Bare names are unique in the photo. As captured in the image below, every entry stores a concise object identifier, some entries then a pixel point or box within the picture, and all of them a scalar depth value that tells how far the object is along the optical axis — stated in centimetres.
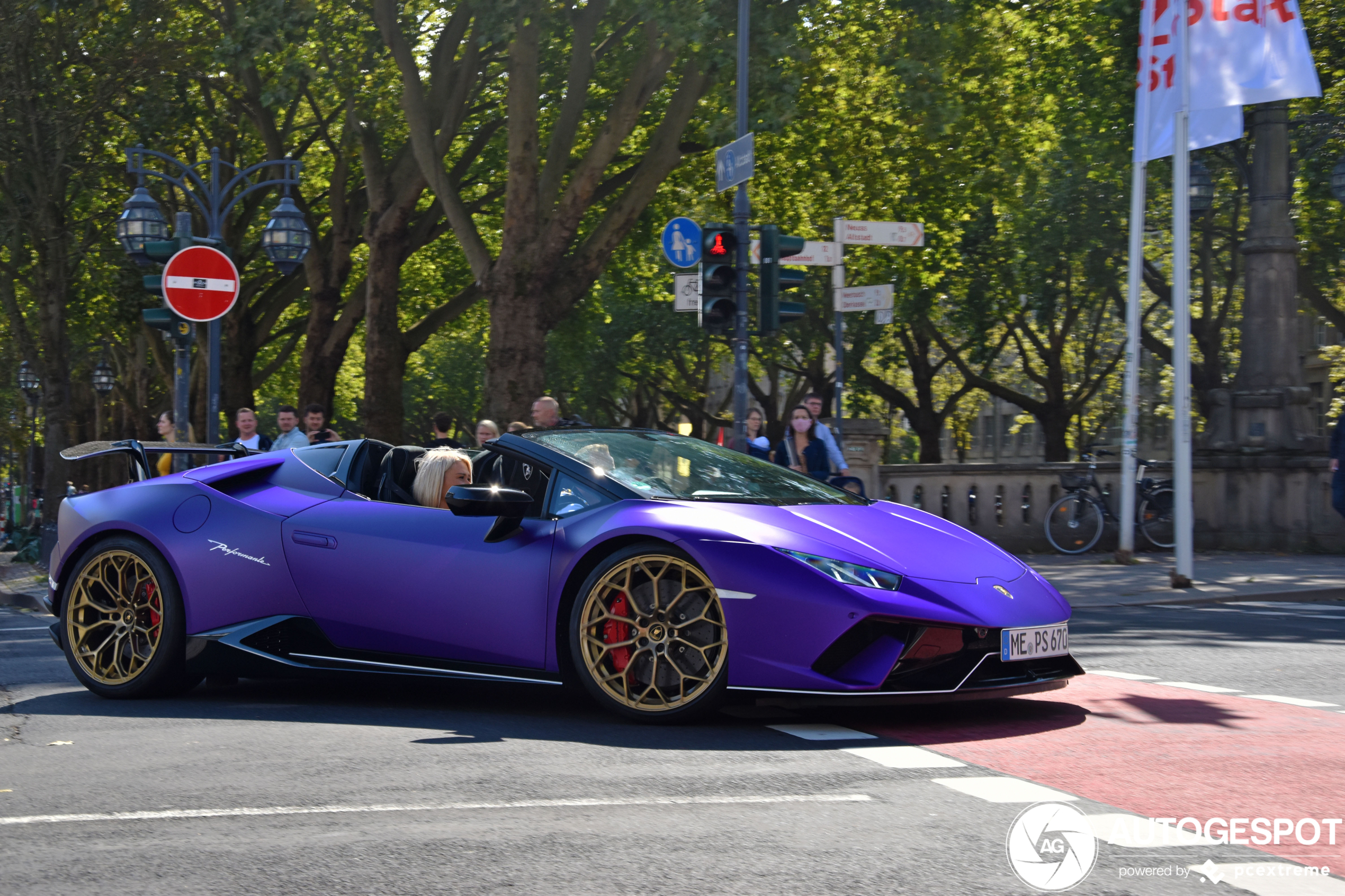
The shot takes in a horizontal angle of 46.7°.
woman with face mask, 1408
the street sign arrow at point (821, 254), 1636
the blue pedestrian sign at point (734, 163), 1381
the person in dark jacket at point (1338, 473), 1352
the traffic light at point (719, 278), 1392
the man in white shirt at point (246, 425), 1406
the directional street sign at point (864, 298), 1652
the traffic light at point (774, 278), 1380
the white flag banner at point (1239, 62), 1415
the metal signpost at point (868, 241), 1633
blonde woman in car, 670
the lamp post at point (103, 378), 3938
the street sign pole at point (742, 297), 1411
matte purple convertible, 560
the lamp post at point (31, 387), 3728
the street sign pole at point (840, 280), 1633
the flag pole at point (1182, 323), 1352
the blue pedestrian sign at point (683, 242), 1469
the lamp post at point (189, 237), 1659
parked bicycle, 1877
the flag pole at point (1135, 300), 1485
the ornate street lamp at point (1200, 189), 1692
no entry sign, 1484
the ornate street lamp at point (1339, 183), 1777
